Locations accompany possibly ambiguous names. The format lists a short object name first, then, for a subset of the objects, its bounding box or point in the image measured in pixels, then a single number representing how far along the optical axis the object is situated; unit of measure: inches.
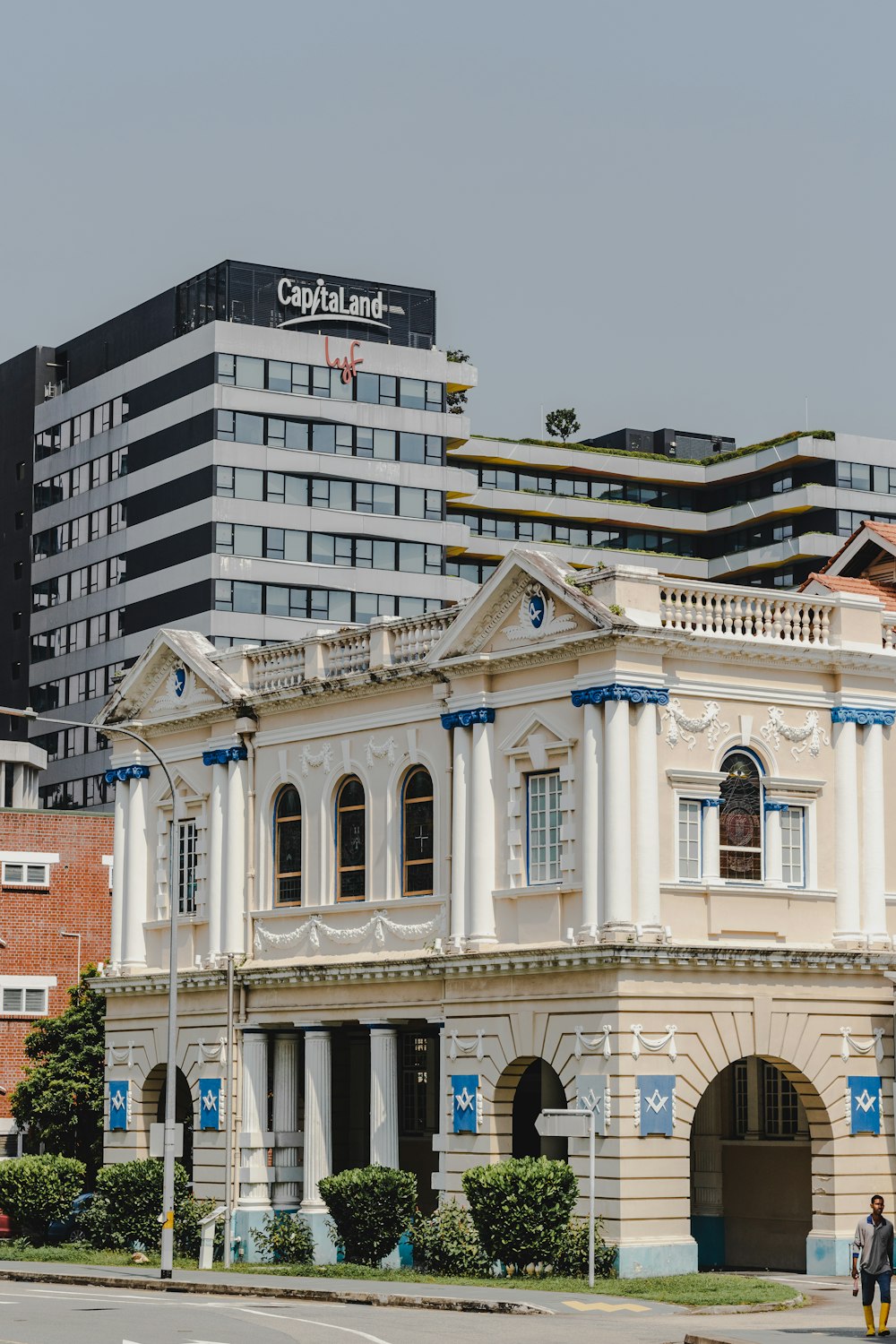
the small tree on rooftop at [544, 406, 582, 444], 5152.6
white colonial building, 1643.7
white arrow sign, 1519.4
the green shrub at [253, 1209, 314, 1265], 1852.9
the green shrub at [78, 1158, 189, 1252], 1950.1
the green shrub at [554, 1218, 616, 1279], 1577.3
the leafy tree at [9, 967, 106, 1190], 2346.2
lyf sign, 4047.7
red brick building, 2625.5
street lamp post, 1699.1
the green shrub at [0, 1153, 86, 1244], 2053.4
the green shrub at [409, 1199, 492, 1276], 1651.1
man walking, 1211.2
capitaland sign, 4037.9
